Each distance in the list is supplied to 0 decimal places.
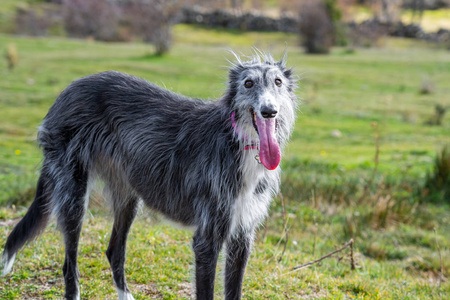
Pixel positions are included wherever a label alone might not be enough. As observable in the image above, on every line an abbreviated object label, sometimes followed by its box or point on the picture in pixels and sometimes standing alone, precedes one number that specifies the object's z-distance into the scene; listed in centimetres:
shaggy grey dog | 475
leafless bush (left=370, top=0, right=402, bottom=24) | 6788
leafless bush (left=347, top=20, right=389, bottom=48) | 4262
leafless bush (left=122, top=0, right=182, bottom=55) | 2886
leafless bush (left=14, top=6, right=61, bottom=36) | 4431
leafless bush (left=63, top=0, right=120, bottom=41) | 4309
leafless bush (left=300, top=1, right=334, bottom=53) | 3409
